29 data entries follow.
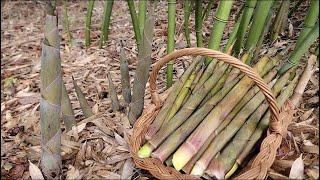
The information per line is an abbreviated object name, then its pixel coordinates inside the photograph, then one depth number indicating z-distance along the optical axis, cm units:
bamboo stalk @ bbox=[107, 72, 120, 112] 98
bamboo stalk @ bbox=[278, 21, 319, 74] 78
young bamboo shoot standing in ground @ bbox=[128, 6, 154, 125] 82
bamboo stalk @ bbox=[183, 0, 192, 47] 118
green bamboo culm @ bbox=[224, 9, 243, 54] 90
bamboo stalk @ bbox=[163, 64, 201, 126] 84
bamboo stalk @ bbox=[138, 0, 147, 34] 106
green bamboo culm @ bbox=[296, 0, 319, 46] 82
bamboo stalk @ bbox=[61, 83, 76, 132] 92
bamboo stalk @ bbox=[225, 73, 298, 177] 75
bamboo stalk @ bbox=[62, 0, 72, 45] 156
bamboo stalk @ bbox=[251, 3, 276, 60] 88
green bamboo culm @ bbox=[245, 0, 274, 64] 84
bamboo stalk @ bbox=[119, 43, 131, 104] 94
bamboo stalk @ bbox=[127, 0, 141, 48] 119
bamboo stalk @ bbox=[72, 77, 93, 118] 96
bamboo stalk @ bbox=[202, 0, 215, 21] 165
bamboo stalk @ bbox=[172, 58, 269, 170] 74
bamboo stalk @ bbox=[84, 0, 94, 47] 146
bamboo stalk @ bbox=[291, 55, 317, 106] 82
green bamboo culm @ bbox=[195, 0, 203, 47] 101
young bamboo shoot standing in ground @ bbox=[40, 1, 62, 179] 70
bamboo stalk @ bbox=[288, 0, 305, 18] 135
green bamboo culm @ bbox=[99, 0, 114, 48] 133
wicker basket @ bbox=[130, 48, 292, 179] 69
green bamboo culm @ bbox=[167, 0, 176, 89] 91
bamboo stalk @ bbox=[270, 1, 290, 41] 111
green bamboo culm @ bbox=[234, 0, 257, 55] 86
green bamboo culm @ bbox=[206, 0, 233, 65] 78
